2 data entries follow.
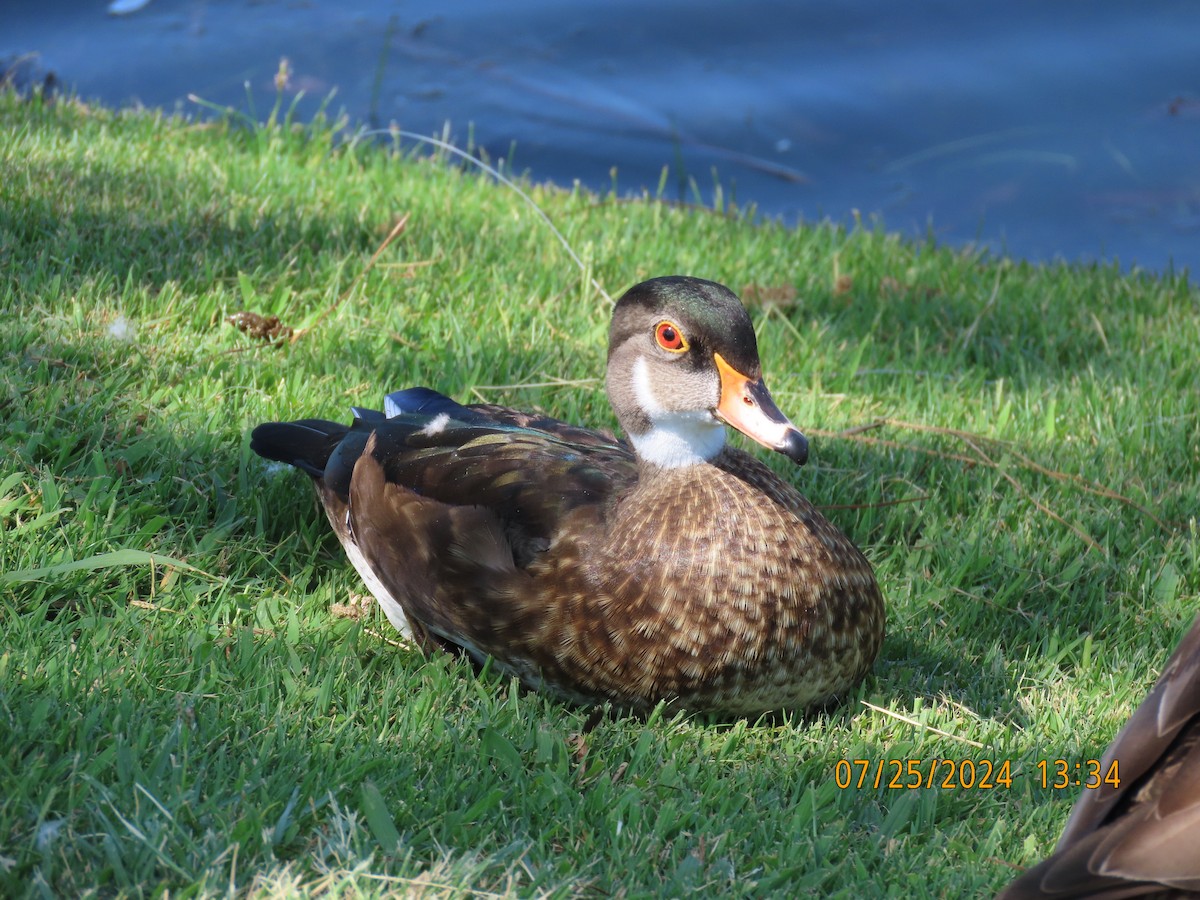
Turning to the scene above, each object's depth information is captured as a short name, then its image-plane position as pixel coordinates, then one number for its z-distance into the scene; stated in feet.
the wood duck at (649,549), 21.22
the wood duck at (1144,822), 13.91
